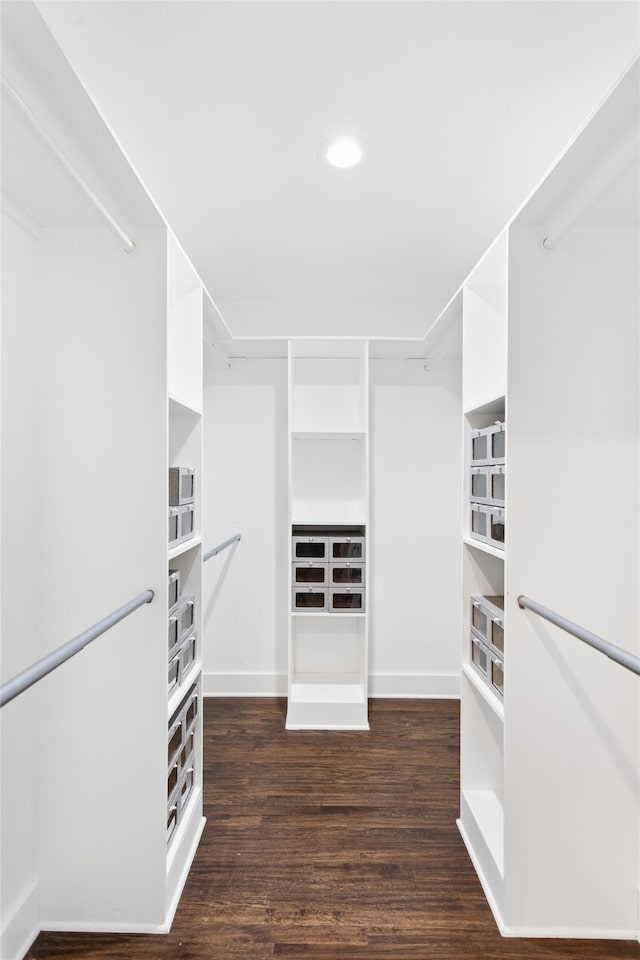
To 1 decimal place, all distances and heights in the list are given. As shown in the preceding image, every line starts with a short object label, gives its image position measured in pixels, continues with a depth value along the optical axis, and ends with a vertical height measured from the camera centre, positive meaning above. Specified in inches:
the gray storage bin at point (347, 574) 113.8 -20.1
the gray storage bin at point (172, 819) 63.9 -42.9
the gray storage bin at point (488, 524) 68.2 -5.6
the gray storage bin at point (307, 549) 114.7 -14.6
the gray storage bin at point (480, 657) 73.7 -26.0
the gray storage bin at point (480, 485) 74.2 -0.1
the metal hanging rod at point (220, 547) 93.4 -13.0
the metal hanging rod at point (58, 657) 36.2 -14.3
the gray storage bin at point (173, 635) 67.1 -20.3
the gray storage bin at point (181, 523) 67.7 -5.6
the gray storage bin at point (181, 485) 69.6 -0.2
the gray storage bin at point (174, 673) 67.0 -25.4
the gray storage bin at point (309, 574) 114.4 -20.2
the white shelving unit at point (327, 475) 125.4 +2.3
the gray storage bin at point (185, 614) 71.1 -18.9
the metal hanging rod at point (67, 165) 38.3 +28.2
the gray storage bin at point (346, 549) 113.7 -14.5
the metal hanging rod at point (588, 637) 42.5 -14.5
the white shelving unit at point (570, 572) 60.2 -10.4
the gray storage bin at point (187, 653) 72.3 -24.8
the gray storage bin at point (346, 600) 114.0 -25.9
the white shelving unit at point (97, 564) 59.8 -9.5
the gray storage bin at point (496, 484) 67.7 +0.1
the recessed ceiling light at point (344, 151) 69.4 +46.5
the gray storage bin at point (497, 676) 68.2 -26.0
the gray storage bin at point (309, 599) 114.7 -25.9
